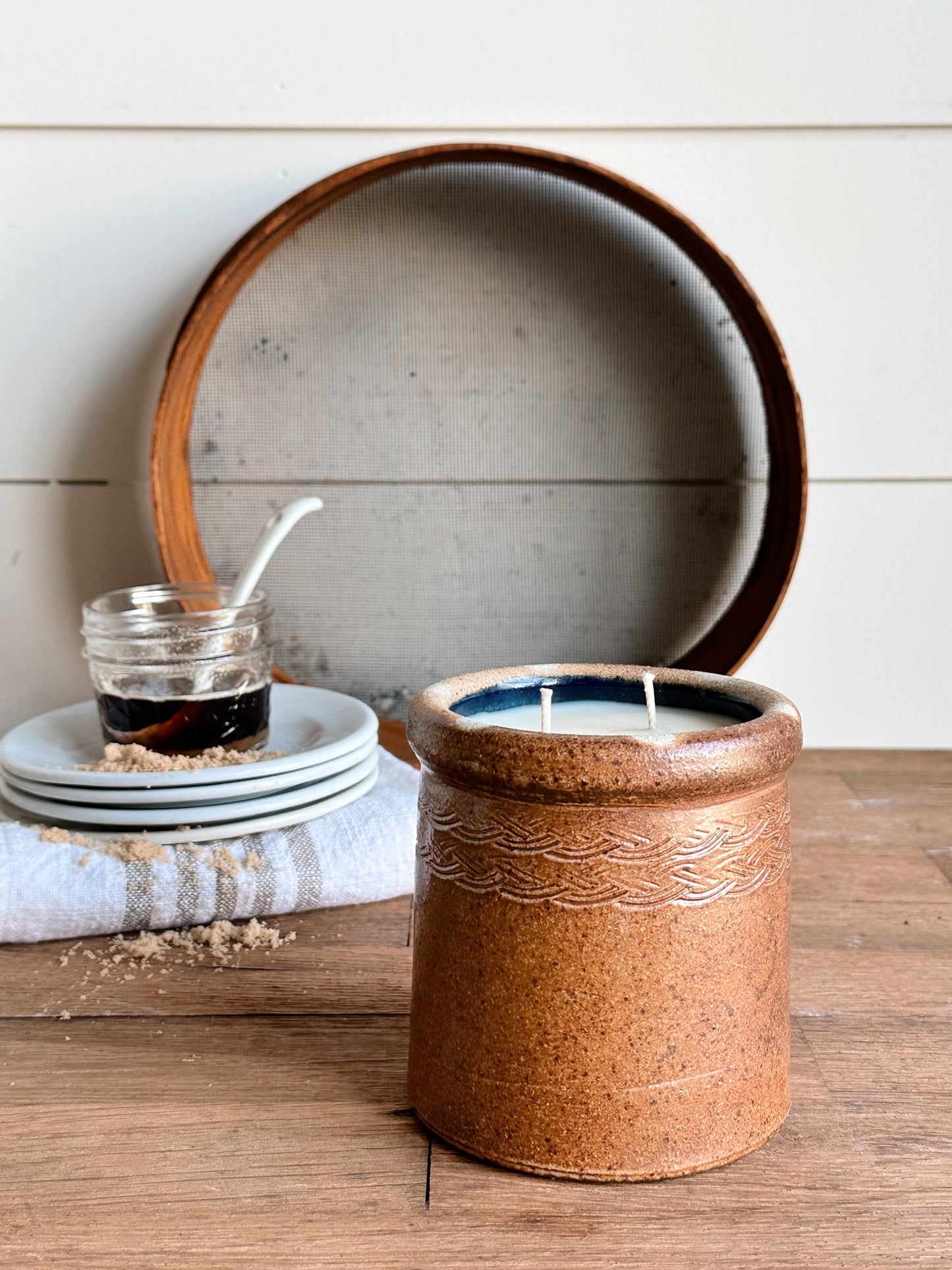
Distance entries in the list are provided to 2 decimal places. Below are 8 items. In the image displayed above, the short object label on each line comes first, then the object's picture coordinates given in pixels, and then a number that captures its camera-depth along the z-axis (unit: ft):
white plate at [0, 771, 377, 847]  1.85
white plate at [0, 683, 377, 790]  1.84
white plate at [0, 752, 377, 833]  1.85
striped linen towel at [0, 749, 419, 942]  1.74
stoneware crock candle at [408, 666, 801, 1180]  1.09
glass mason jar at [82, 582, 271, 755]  2.06
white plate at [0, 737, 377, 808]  1.83
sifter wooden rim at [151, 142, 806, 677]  2.43
